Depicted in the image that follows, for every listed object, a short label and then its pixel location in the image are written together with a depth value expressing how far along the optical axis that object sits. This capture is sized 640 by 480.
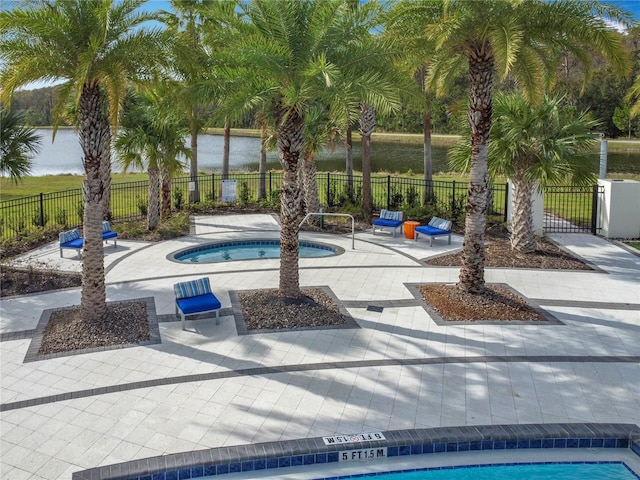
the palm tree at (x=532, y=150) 14.87
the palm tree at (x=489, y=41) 10.82
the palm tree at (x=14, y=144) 13.73
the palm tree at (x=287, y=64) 10.37
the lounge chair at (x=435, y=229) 17.11
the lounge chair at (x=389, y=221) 18.24
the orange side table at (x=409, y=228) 17.98
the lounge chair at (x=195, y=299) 10.67
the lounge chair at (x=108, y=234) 16.19
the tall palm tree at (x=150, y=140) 17.48
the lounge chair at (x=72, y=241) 15.28
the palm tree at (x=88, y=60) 9.34
